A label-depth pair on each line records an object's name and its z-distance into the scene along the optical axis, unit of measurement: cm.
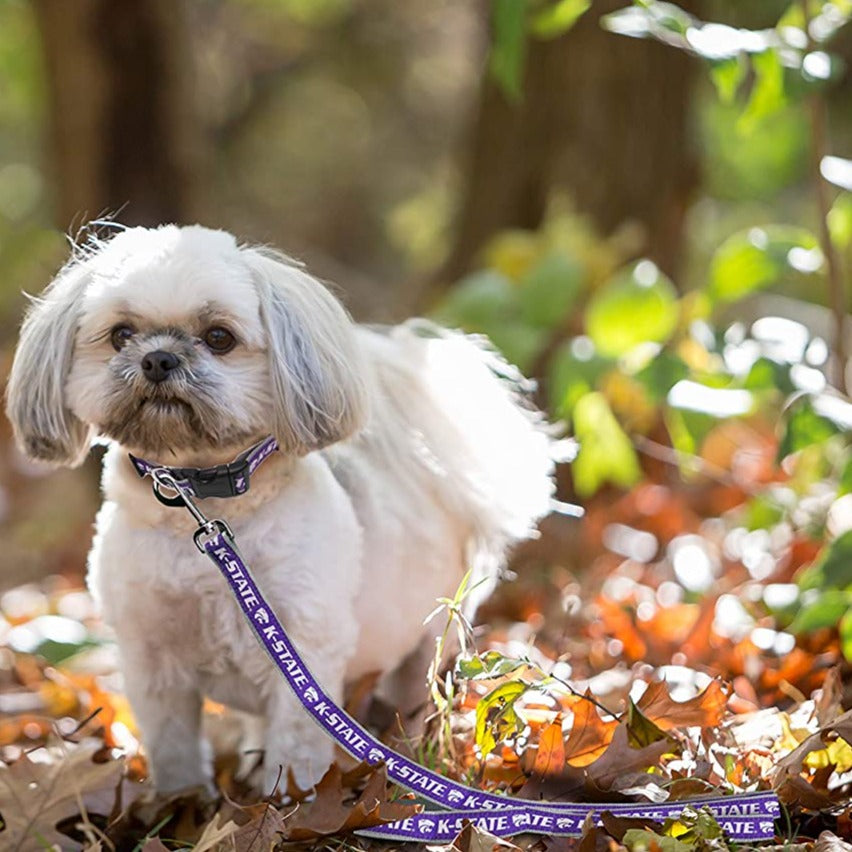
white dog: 245
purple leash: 230
